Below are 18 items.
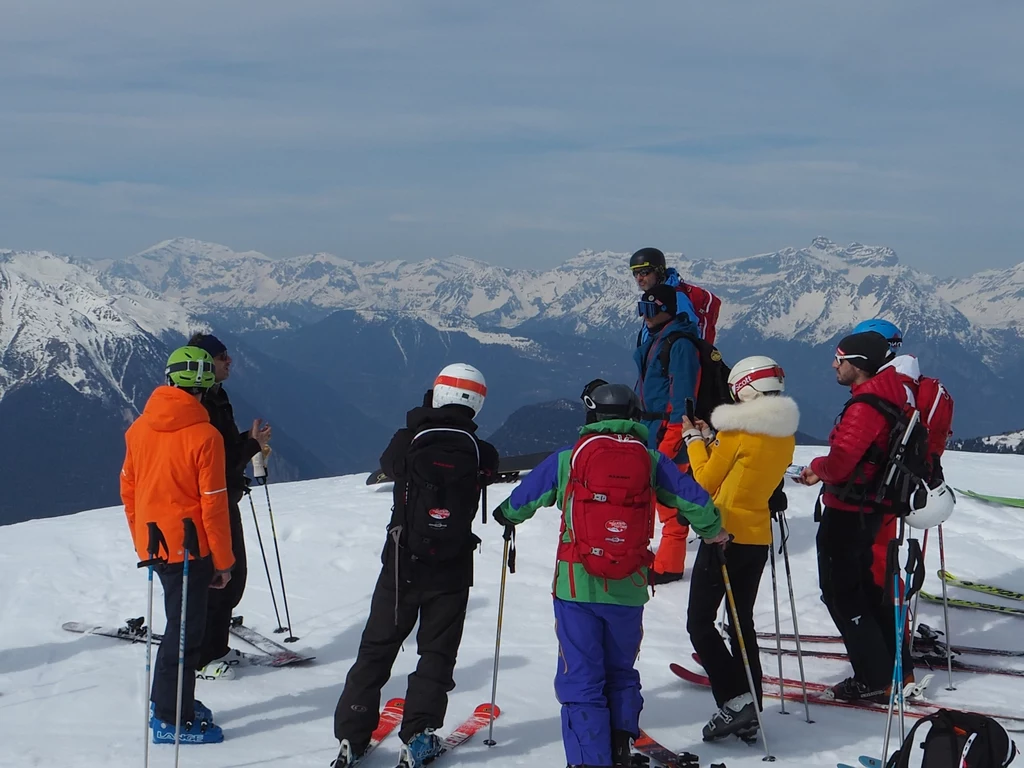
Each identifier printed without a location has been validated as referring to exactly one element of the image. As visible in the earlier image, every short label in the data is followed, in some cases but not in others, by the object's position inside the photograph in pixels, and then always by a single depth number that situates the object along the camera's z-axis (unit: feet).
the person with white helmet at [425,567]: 18.84
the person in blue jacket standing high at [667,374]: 28.45
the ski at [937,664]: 25.30
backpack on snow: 15.42
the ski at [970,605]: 30.25
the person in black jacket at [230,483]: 23.25
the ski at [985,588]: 31.71
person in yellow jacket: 20.35
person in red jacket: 21.98
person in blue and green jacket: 17.84
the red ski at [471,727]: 20.37
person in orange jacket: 19.47
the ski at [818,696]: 21.39
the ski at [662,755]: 19.02
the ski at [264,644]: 27.43
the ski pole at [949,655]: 24.01
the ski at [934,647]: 26.81
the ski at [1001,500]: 43.21
